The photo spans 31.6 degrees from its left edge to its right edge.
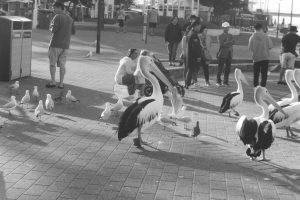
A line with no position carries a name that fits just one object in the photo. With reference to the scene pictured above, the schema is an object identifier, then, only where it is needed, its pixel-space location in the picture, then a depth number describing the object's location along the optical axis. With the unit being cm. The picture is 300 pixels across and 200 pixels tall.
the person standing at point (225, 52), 1426
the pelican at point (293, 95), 899
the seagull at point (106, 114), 876
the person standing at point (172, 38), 1870
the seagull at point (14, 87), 1067
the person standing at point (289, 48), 1581
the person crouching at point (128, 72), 1109
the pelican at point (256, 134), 678
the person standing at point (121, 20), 3453
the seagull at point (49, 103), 940
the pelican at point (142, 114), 710
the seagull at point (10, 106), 895
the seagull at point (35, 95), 1023
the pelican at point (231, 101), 1000
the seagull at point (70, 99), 987
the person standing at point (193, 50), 1316
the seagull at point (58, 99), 1017
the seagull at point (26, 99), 961
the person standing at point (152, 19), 3338
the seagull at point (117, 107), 936
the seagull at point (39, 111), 866
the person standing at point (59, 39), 1195
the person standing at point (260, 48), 1350
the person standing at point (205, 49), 1452
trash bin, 1248
